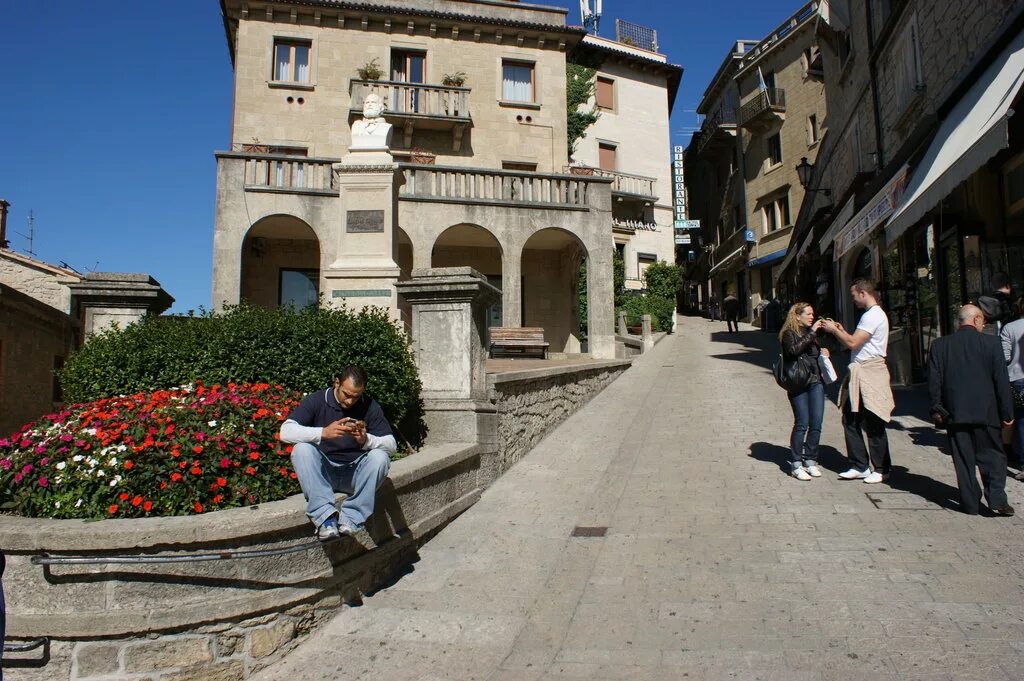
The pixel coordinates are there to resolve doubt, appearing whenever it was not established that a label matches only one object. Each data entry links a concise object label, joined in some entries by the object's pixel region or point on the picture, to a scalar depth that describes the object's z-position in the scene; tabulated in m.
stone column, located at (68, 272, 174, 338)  7.61
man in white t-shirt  6.15
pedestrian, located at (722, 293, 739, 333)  27.50
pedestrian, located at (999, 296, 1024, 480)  6.32
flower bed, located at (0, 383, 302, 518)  4.08
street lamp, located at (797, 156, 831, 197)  19.09
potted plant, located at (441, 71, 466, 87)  21.14
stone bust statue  9.73
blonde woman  6.54
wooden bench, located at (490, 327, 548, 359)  15.76
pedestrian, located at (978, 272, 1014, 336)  6.87
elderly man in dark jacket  5.24
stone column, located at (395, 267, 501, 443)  6.91
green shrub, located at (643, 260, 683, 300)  32.83
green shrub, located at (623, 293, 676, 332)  26.62
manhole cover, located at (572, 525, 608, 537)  5.49
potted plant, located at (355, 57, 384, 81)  20.52
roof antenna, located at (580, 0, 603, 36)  38.62
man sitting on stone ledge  4.15
